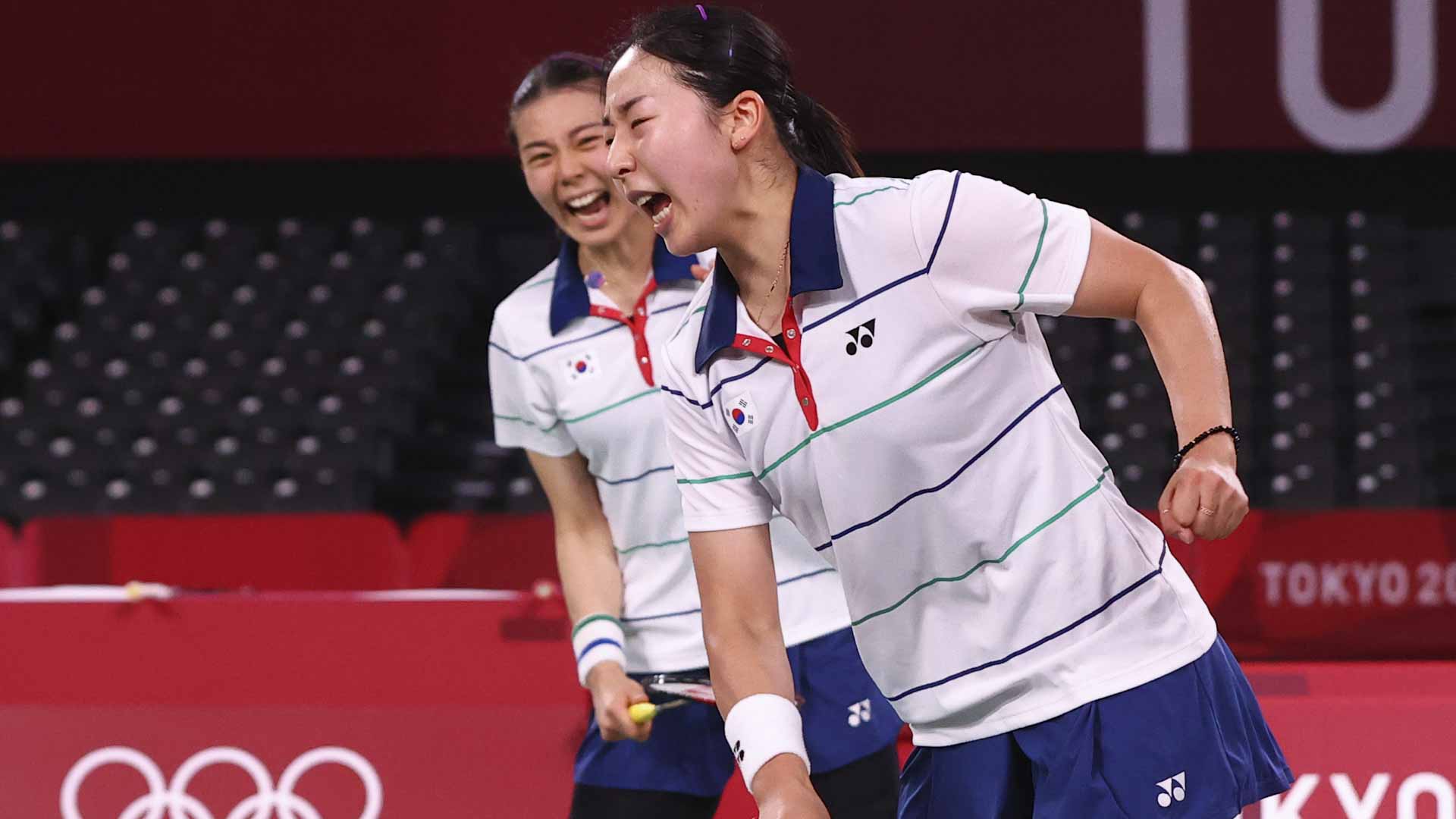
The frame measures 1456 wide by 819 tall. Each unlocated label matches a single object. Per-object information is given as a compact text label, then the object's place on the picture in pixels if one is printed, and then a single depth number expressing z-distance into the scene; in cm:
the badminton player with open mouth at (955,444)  584
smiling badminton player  645
